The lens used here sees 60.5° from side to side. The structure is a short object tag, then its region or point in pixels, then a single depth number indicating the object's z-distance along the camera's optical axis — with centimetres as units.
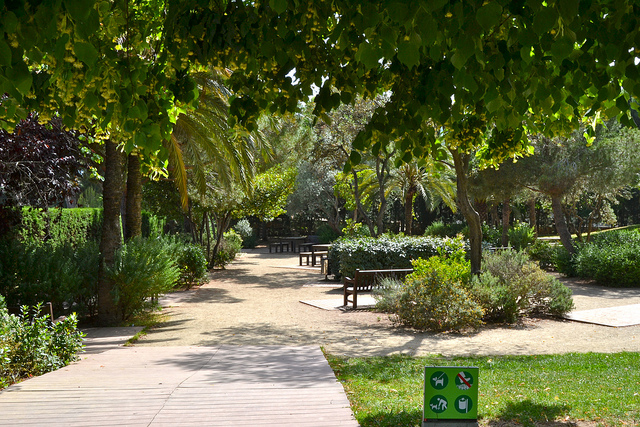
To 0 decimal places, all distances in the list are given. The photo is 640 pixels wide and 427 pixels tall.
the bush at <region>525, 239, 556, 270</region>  2091
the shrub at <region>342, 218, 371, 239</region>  2595
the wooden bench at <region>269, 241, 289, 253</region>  3421
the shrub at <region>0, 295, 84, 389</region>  613
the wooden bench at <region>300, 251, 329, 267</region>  2488
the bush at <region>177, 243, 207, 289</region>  1691
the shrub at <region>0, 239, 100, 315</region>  927
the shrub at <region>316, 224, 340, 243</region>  3619
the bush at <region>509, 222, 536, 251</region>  2408
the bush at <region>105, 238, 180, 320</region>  1017
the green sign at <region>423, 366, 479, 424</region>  381
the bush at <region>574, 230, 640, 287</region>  1583
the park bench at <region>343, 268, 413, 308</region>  1276
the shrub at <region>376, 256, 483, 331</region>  988
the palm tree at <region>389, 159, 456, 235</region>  2520
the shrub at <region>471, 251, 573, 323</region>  1053
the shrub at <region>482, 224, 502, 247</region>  2517
